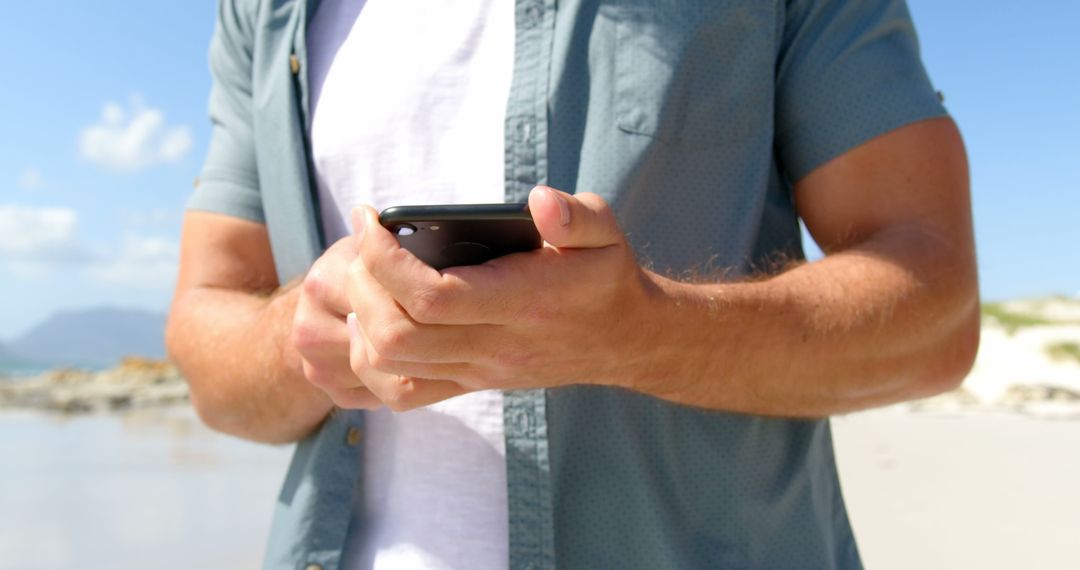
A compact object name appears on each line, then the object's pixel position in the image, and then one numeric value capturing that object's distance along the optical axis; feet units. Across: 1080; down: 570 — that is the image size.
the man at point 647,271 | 4.40
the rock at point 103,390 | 51.88
